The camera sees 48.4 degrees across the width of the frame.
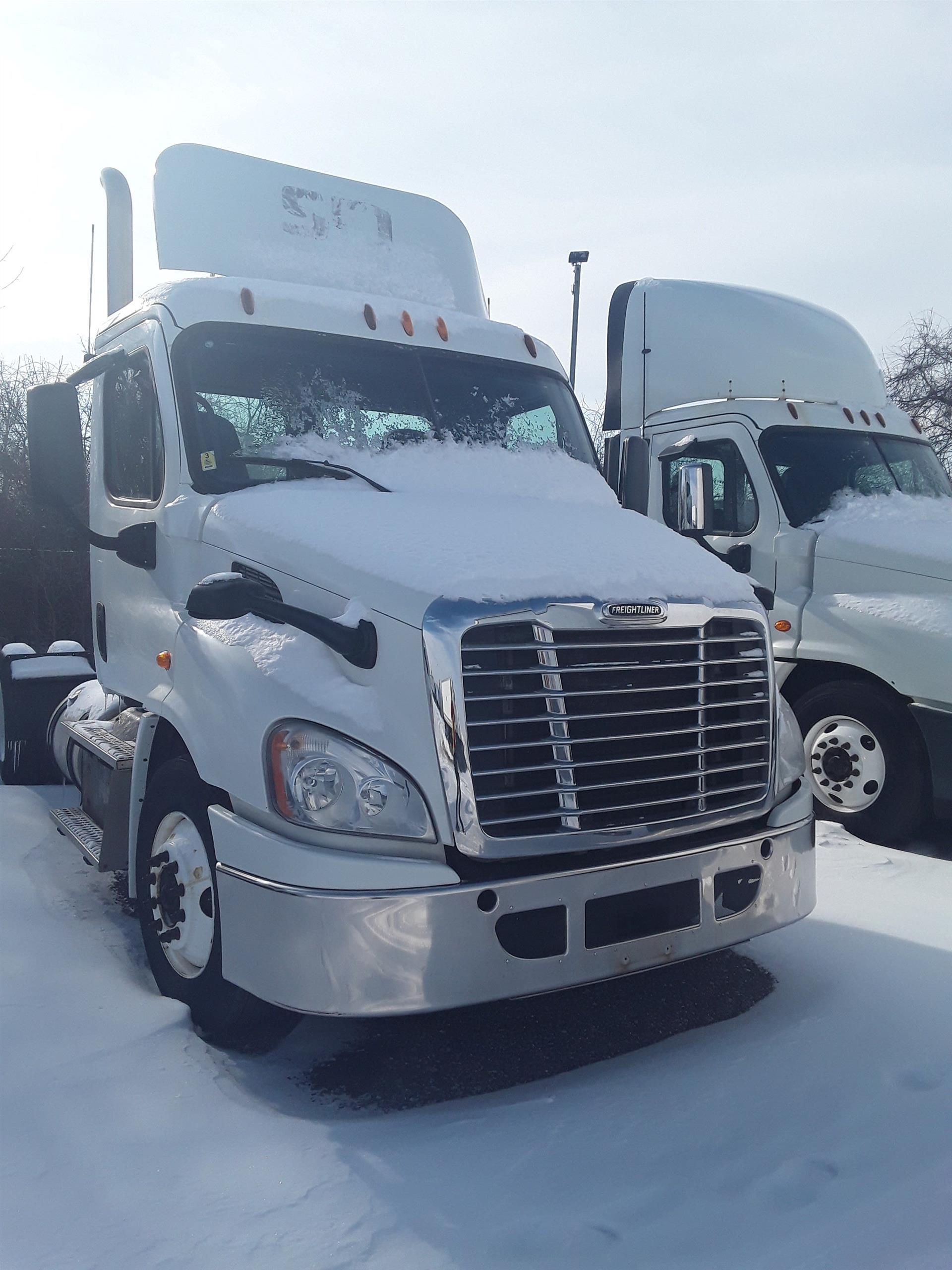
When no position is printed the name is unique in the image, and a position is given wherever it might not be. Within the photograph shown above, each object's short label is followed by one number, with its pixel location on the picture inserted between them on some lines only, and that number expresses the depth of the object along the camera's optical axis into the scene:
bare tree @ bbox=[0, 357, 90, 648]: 16.91
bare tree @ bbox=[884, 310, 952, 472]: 20.68
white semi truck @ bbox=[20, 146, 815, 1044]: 2.93
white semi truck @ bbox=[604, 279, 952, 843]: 5.74
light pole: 14.89
